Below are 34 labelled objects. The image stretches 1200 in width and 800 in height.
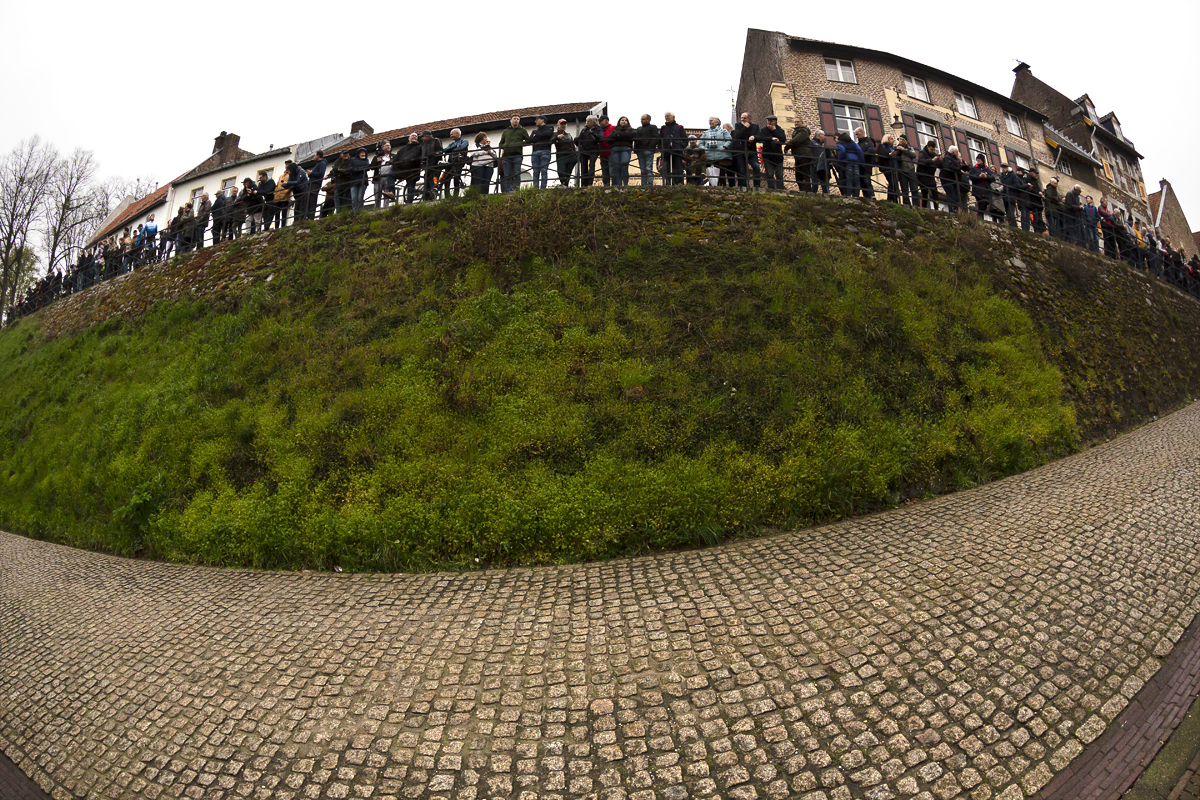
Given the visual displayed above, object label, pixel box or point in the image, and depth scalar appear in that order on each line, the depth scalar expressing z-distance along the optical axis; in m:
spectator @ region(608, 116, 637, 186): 9.37
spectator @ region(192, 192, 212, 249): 12.77
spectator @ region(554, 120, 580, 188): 9.30
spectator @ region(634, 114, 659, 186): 9.26
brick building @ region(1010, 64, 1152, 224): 26.66
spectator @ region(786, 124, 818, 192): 9.55
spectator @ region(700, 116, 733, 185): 9.75
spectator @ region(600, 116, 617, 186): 9.55
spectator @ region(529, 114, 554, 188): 9.50
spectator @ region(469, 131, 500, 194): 9.84
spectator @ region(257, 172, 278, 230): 11.52
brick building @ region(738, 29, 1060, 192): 17.86
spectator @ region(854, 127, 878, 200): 10.02
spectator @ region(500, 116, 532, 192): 9.56
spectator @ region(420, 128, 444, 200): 9.91
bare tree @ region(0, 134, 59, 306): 22.70
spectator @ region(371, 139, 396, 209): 10.39
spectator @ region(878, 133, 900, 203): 10.27
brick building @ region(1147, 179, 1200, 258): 30.55
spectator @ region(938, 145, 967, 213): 10.67
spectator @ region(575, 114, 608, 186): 9.47
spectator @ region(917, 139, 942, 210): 10.52
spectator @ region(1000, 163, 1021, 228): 11.26
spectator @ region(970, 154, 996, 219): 11.09
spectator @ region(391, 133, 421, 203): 10.20
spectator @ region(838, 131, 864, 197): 9.82
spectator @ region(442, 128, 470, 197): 9.73
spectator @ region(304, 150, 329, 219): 11.01
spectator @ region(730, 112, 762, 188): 9.62
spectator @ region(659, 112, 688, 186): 9.46
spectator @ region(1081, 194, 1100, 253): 13.05
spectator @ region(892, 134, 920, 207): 10.26
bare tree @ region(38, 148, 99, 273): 24.70
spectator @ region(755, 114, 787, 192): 9.50
